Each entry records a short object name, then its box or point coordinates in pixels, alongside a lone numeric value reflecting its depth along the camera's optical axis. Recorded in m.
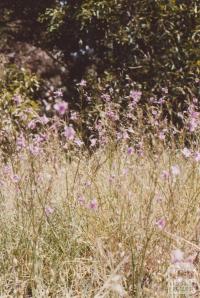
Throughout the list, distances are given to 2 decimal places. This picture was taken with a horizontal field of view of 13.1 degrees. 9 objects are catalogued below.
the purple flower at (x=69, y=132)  2.70
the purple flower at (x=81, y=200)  4.22
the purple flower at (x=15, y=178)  4.35
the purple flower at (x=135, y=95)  5.82
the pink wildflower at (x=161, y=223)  3.12
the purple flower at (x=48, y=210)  4.17
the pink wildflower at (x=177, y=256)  2.26
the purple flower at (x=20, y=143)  4.83
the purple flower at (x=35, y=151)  4.71
